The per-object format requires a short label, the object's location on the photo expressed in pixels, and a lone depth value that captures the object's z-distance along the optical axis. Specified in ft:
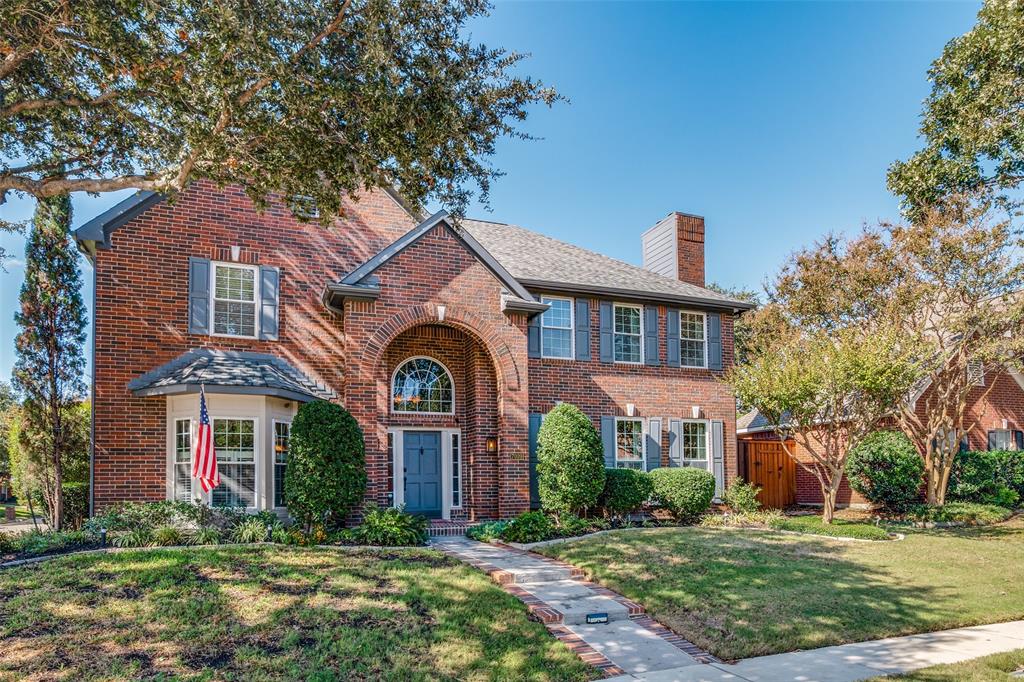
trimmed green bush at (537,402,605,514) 44.80
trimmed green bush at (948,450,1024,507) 61.15
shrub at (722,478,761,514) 55.47
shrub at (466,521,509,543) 41.68
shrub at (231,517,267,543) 34.94
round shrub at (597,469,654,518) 48.44
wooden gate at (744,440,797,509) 63.82
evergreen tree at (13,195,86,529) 45.96
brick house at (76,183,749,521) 41.57
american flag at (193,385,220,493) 35.37
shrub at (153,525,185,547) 33.65
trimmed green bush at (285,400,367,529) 37.63
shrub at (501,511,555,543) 40.63
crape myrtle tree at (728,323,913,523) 45.37
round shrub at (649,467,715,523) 50.29
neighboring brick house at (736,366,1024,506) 64.34
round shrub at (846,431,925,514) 56.85
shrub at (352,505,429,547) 36.83
